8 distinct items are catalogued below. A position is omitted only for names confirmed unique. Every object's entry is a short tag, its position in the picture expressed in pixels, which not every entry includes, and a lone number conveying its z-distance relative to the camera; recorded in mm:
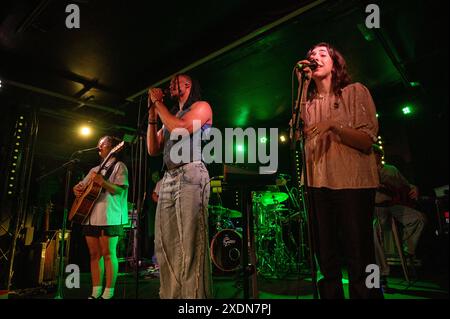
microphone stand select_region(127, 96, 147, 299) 2226
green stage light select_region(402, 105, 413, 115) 6793
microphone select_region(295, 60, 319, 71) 1956
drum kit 5859
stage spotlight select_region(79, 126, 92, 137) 7895
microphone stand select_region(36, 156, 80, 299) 3501
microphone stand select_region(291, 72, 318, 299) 1757
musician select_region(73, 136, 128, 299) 3418
